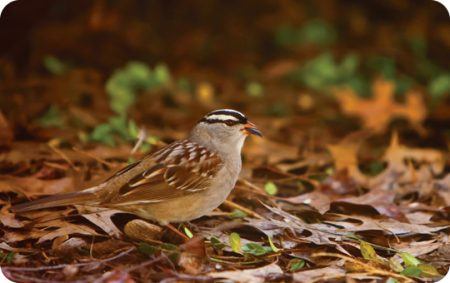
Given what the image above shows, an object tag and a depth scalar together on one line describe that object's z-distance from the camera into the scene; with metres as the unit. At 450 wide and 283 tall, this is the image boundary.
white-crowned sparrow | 5.29
